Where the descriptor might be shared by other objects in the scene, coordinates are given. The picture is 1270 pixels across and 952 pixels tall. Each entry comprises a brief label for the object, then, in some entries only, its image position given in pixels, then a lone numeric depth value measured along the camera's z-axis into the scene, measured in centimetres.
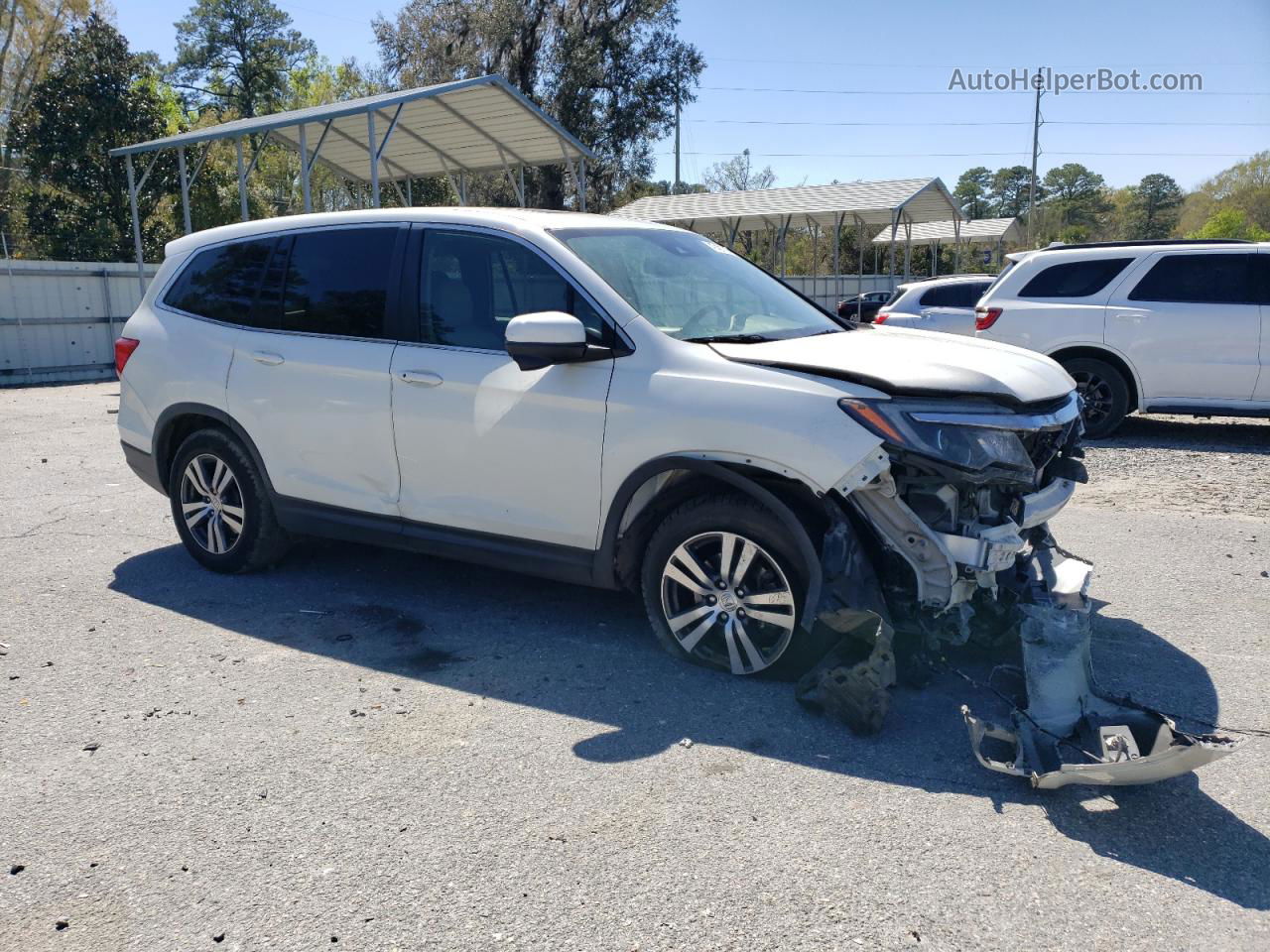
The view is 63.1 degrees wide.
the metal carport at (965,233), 4425
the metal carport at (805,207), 2737
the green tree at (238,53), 5947
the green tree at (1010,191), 9725
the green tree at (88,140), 2752
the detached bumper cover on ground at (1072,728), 312
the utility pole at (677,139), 3528
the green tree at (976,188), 10412
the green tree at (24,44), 3391
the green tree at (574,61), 3349
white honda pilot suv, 384
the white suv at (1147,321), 966
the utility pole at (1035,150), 5028
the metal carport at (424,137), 1530
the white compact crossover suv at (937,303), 1347
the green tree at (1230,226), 5350
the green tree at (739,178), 6247
